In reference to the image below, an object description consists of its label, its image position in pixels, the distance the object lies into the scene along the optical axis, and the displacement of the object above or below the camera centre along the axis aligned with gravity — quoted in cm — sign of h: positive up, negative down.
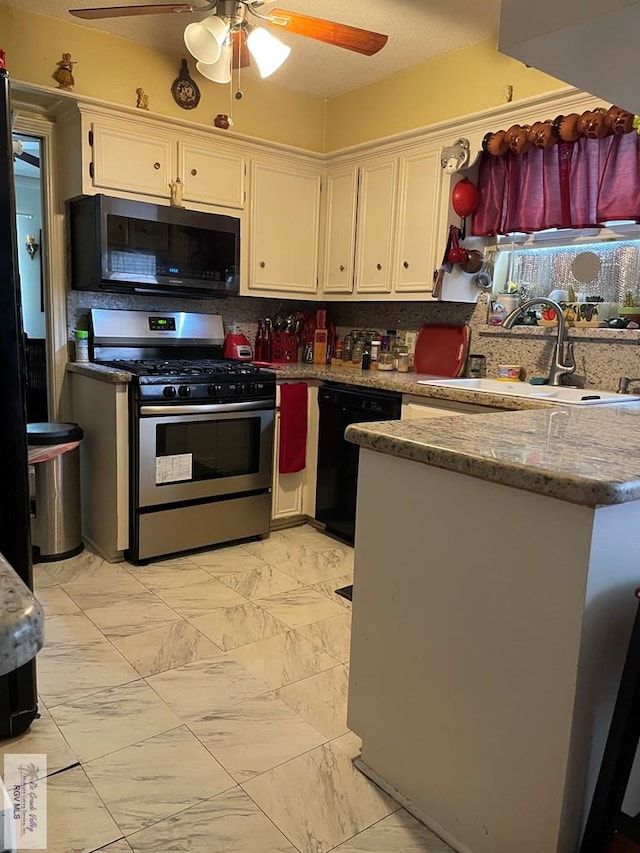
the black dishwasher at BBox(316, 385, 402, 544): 334 -70
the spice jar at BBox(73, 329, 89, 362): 341 -16
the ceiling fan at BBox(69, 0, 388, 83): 234 +109
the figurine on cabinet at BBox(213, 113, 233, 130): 351 +106
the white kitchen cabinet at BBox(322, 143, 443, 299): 340 +56
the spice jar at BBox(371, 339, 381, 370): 385 -15
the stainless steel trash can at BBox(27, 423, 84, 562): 306 -86
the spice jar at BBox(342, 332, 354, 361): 415 -15
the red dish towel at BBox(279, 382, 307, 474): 352 -56
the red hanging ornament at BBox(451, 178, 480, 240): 327 +66
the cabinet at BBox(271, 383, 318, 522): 362 -92
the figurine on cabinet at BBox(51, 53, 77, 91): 311 +113
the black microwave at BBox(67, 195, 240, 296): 317 +35
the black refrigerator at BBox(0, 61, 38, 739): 173 -35
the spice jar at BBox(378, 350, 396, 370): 380 -20
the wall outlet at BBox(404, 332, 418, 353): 383 -8
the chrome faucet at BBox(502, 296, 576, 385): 301 -11
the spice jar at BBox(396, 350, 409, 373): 377 -20
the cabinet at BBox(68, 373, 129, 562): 301 -71
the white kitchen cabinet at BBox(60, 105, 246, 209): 315 +80
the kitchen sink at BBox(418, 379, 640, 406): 266 -26
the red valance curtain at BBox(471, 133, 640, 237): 273 +66
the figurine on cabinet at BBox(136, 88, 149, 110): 335 +110
